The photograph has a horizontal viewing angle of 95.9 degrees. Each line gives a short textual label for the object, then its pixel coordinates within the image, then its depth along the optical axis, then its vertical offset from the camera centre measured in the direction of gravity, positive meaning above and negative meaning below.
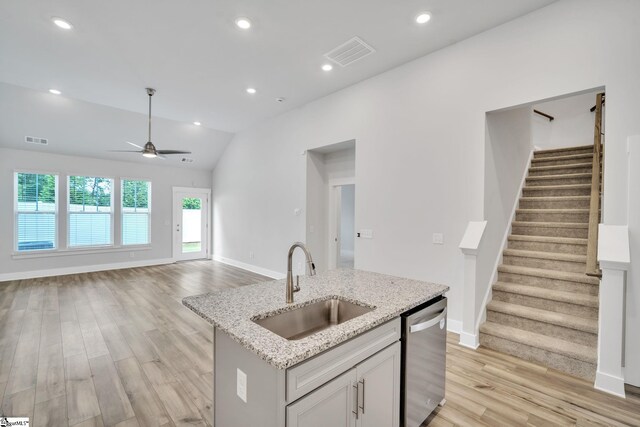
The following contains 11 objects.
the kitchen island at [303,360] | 1.18 -0.70
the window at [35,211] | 6.16 -0.14
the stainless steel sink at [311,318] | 1.66 -0.68
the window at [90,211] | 6.77 -0.14
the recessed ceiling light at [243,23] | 3.07 +1.99
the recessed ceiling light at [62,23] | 3.04 +1.96
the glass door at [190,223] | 8.28 -0.49
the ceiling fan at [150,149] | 4.86 +0.97
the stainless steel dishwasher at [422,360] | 1.77 -0.99
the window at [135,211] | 7.45 -0.13
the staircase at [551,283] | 2.78 -0.81
